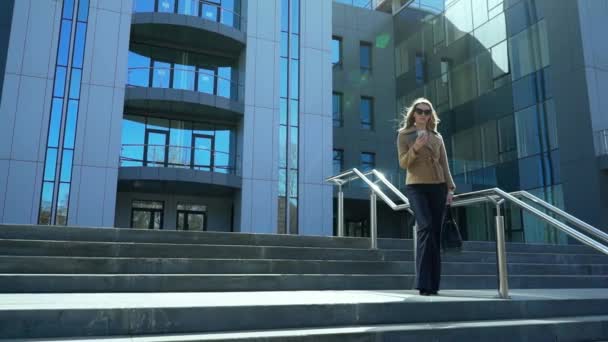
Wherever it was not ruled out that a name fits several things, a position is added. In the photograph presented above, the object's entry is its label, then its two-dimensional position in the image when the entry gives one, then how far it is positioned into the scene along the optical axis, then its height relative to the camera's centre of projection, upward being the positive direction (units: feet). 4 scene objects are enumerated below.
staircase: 10.64 -1.35
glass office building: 55.57 +19.97
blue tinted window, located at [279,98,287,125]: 56.24 +15.40
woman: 14.82 +1.91
